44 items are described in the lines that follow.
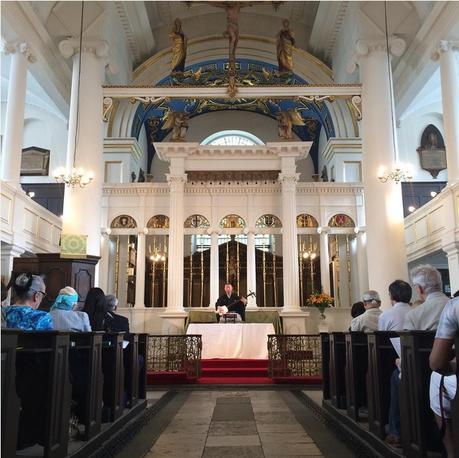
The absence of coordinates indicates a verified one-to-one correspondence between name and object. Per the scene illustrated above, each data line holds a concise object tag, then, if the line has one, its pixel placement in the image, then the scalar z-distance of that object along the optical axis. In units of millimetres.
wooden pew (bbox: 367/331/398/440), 3914
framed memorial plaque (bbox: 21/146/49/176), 15984
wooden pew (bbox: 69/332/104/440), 3857
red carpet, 8375
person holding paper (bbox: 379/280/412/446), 4125
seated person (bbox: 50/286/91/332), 4195
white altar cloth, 9711
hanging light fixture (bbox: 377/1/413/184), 10305
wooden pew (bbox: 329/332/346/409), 5480
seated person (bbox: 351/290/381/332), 4984
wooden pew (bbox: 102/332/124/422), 4660
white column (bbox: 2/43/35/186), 10031
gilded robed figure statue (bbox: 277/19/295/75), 12648
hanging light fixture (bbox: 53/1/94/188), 10469
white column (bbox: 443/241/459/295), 9672
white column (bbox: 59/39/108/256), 10766
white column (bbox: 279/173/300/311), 12312
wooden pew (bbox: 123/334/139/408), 5547
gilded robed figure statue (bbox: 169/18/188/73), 12328
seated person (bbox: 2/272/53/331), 3242
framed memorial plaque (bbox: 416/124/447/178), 15734
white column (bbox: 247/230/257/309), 12766
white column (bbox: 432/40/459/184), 9820
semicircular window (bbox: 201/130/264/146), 19484
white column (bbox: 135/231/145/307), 13072
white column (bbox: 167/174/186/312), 12367
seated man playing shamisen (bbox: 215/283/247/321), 10883
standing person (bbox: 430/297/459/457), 2371
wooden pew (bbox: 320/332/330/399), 6289
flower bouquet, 12133
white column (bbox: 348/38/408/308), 10562
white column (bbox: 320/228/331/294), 12938
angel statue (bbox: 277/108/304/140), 13156
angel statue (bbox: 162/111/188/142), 13305
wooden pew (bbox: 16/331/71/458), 3074
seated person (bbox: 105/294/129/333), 5326
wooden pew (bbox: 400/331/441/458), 3131
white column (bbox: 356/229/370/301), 13320
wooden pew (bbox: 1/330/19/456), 2482
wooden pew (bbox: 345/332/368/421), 4684
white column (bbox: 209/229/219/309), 12781
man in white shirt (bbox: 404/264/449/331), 3275
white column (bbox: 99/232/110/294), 13195
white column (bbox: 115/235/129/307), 13570
